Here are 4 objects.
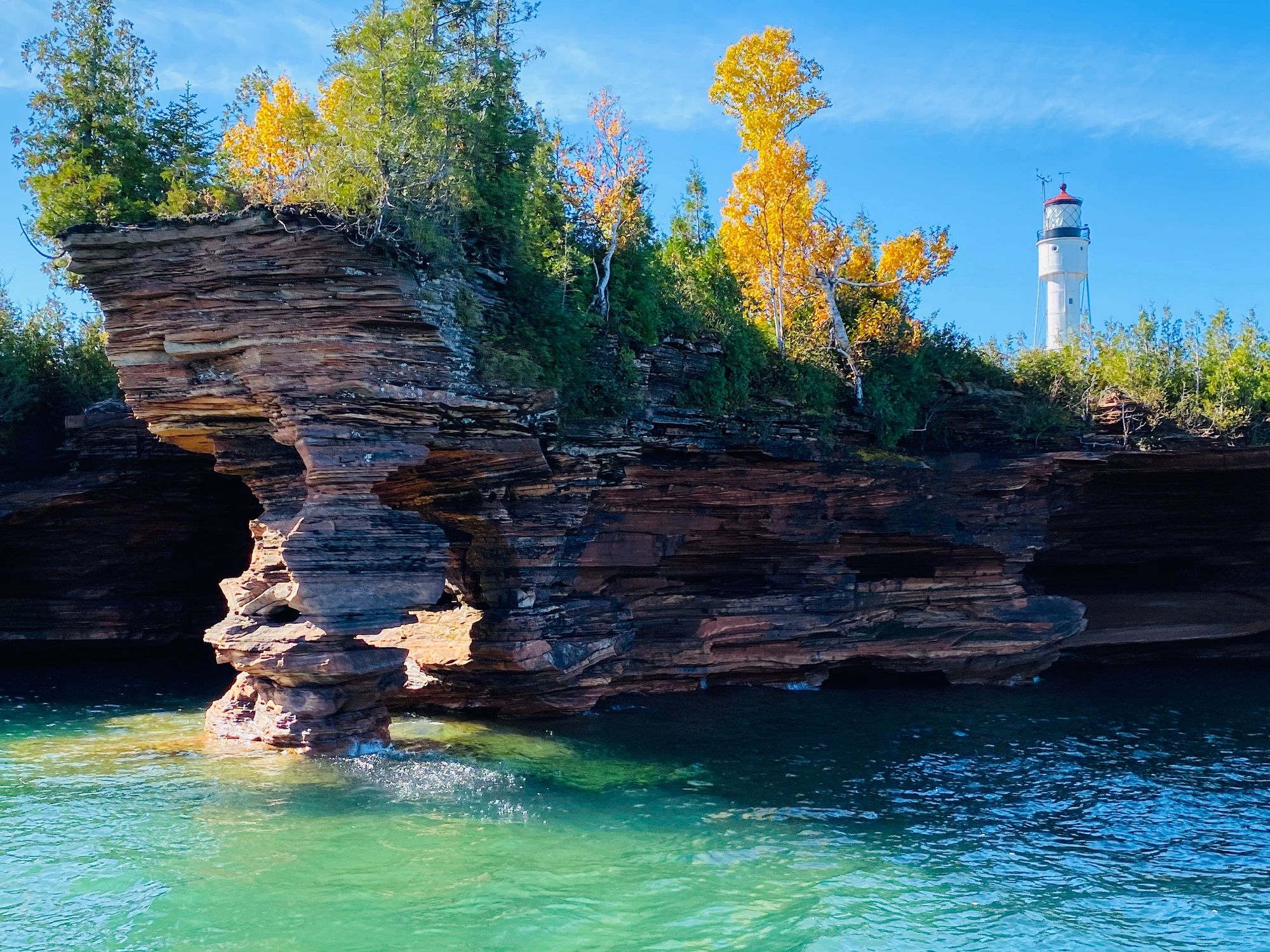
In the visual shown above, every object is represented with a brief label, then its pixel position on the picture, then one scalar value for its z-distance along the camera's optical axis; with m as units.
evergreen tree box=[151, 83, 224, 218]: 18.84
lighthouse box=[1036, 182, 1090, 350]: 49.94
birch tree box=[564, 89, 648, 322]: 22.20
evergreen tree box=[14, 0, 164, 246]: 22.62
